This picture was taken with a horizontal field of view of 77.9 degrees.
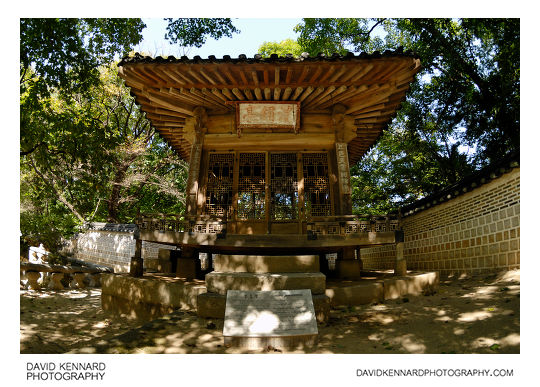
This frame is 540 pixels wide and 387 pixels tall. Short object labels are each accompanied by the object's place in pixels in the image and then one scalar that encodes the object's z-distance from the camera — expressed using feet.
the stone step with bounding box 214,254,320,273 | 18.63
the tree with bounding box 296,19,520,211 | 38.17
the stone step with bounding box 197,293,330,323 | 16.34
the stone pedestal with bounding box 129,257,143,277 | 24.14
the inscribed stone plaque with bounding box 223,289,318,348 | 13.33
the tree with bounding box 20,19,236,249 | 22.79
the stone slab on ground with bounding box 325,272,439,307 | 19.20
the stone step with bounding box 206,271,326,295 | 16.71
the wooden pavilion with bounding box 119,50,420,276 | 22.03
